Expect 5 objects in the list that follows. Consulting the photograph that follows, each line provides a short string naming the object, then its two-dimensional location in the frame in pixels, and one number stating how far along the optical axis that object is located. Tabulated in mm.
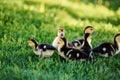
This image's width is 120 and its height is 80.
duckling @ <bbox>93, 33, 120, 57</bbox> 10539
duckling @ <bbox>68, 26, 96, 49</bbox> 10646
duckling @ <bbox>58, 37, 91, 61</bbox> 9995
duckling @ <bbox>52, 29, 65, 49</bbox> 10200
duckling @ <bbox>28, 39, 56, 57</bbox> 10155
